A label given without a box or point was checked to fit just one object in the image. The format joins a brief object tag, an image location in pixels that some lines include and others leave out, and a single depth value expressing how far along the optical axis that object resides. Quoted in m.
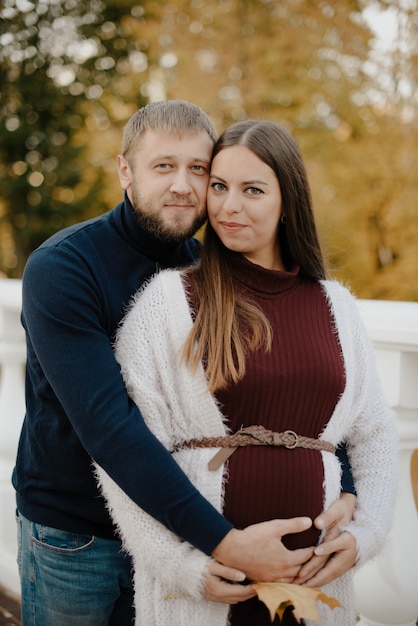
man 1.46
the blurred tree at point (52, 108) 14.30
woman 1.54
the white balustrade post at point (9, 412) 2.81
